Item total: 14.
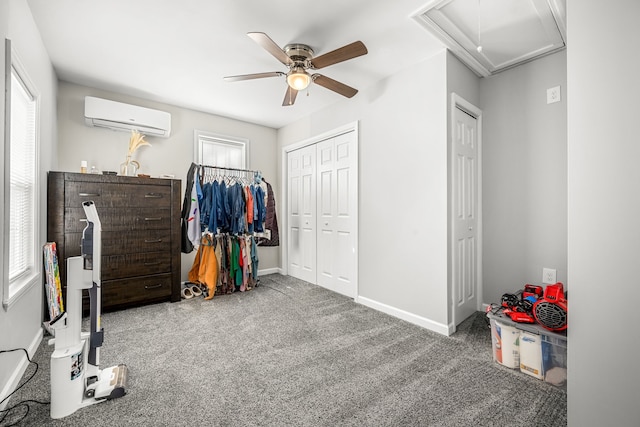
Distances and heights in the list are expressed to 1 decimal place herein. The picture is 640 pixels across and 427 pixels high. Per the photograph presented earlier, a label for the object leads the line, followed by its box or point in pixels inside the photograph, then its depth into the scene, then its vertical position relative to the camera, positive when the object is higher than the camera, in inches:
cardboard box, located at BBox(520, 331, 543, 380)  71.1 -36.8
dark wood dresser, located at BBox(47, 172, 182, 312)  104.7 -6.3
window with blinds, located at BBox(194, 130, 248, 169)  159.8 +38.0
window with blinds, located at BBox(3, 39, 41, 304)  71.1 +9.6
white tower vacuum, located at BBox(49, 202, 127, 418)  56.9 -28.1
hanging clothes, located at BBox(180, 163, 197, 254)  133.8 -1.6
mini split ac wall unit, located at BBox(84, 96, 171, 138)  122.4 +44.9
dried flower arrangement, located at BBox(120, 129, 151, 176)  129.4 +28.8
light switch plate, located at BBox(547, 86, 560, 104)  96.2 +40.7
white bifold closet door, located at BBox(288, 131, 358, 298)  136.6 -0.6
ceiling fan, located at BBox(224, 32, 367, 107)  77.7 +46.2
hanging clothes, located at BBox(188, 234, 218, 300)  134.6 -26.4
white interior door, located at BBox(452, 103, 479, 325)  99.6 -0.8
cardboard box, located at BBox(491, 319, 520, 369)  75.4 -36.5
